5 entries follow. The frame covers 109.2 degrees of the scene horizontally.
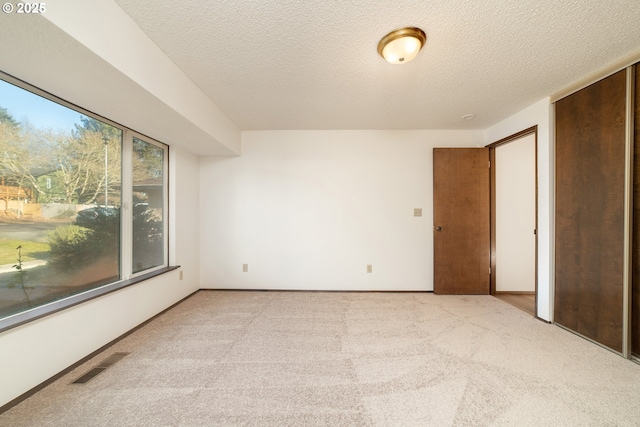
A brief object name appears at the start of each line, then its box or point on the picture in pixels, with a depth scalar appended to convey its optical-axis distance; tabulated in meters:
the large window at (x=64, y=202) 1.54
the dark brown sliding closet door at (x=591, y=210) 1.89
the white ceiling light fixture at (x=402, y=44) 1.53
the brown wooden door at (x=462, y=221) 3.32
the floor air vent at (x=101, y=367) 1.60
